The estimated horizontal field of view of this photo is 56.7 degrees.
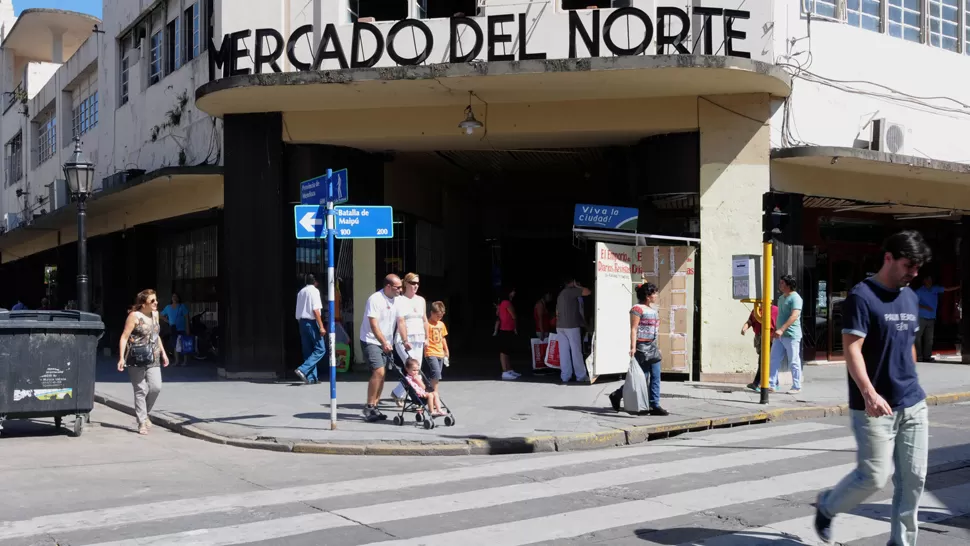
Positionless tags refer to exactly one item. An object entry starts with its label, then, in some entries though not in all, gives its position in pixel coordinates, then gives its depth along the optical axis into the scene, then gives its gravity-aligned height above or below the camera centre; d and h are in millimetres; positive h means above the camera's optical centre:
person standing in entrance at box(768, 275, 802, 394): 13406 -503
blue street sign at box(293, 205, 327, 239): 10172 +915
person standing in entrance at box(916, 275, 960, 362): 18641 -393
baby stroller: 10258 -1262
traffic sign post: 10102 +930
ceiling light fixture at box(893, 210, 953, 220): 18938 +1752
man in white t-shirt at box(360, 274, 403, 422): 10375 -328
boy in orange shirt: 10812 -569
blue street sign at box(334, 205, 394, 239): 10289 +911
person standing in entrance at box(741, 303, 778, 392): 13508 -377
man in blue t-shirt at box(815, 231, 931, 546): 4957 -474
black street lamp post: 15297 +1927
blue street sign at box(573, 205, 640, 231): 14406 +1349
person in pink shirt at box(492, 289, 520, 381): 15702 -562
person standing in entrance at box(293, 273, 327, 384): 14656 -451
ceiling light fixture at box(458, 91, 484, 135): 14461 +2856
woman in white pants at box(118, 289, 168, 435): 10734 -615
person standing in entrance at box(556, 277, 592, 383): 14688 -508
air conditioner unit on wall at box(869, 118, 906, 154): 15453 +2799
